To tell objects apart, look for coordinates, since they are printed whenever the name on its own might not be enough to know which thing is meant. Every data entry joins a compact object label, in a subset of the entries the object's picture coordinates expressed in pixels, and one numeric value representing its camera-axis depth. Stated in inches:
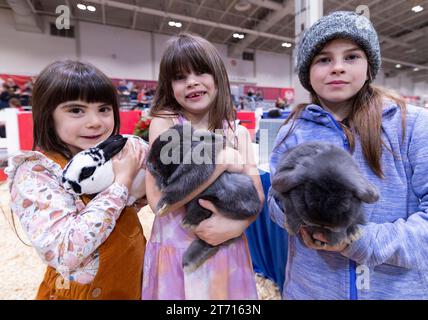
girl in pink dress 19.0
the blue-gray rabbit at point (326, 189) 13.0
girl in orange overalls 17.6
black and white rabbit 17.9
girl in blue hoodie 17.1
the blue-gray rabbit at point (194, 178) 16.8
